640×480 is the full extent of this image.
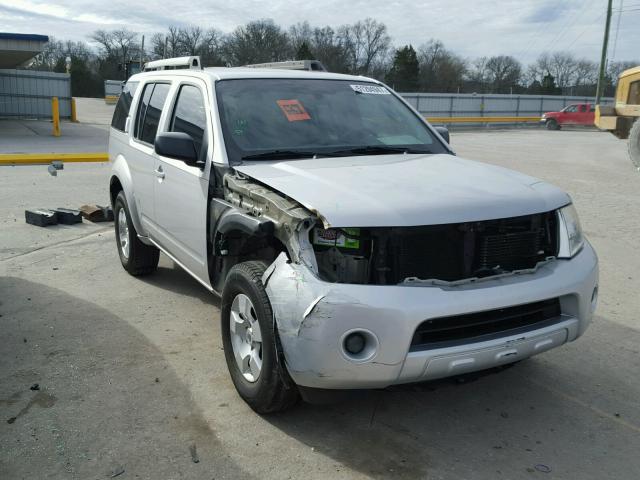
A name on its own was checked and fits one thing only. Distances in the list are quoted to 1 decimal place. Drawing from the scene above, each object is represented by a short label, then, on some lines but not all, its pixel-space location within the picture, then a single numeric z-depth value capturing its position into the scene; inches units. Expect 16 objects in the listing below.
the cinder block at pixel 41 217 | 324.8
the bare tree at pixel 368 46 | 3223.4
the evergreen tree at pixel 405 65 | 2751.0
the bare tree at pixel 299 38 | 2977.4
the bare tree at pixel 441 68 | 2795.3
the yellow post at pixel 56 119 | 902.4
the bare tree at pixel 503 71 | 2783.0
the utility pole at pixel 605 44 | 1539.1
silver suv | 114.1
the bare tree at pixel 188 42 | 2763.3
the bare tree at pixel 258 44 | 2716.5
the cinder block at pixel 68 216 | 331.9
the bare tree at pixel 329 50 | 2829.0
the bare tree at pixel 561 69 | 2851.9
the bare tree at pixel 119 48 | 3024.1
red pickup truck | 1503.4
